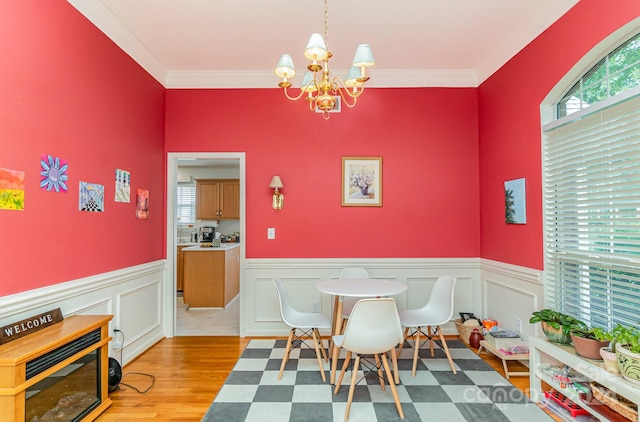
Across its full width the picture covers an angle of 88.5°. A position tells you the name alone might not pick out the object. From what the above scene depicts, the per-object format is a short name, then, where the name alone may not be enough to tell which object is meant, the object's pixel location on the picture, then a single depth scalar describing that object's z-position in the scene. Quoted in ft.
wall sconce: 12.09
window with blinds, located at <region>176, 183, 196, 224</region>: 23.30
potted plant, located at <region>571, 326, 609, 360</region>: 6.54
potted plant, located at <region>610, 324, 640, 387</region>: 5.64
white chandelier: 6.30
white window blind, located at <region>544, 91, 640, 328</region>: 6.64
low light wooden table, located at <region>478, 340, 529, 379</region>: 8.93
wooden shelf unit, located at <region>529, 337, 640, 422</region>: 5.84
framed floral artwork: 12.57
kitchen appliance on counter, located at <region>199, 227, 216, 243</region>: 20.24
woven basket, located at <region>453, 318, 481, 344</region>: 11.34
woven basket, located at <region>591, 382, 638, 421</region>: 5.75
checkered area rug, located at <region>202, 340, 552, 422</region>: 7.25
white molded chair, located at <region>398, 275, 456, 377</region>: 9.27
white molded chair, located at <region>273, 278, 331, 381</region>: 8.98
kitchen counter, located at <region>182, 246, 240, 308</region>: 16.62
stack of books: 9.42
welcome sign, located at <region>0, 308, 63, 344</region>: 5.85
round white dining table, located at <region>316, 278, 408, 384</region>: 8.23
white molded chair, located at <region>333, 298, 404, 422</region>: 6.87
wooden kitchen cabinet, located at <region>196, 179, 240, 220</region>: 22.65
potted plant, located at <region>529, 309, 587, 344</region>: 7.34
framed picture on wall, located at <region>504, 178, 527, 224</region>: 9.86
